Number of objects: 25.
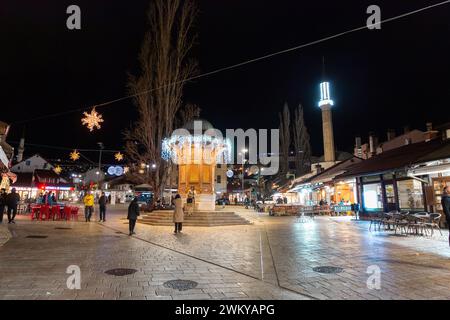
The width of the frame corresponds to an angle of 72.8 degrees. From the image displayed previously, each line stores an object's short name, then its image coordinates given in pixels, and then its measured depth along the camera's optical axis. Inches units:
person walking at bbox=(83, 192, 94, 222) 789.9
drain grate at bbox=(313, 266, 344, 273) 263.0
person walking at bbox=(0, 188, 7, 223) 677.9
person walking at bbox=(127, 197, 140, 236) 527.8
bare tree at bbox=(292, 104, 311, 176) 1919.3
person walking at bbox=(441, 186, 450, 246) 314.7
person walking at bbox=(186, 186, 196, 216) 735.2
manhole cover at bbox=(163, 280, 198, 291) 215.9
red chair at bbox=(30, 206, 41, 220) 781.7
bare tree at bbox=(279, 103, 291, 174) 1964.8
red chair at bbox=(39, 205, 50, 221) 786.8
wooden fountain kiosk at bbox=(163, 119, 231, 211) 805.2
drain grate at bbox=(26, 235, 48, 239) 459.4
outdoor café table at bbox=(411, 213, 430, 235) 480.4
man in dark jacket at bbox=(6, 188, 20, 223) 676.9
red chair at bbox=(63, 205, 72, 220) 796.6
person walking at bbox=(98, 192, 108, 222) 791.7
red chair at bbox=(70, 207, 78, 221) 804.0
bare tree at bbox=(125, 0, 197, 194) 917.8
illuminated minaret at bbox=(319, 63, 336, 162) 1825.8
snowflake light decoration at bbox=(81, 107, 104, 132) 497.6
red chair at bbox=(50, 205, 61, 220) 799.7
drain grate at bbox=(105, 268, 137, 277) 248.4
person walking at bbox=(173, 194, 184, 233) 555.8
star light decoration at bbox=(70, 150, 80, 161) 1065.5
